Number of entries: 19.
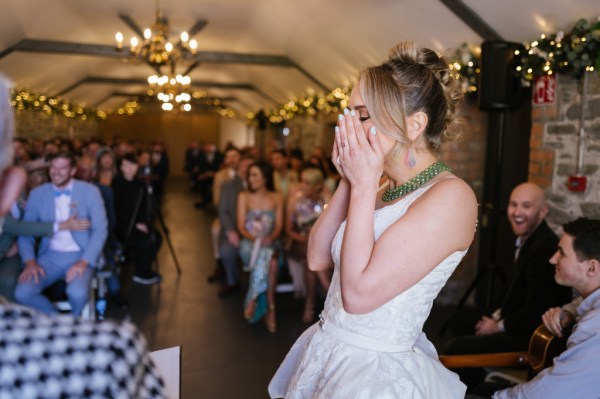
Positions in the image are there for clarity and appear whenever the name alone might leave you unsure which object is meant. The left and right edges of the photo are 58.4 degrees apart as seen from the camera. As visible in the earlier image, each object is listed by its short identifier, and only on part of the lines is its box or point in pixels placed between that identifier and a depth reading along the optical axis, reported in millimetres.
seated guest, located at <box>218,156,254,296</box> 5508
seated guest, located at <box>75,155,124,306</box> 4879
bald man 2934
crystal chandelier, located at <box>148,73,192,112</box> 8164
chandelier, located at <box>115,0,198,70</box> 7023
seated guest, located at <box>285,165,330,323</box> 4980
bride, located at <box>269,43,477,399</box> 1226
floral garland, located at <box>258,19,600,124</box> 3359
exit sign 3943
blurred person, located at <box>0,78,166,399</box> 696
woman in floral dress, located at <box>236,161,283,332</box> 4594
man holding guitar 1984
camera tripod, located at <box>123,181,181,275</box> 5414
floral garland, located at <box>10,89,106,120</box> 10150
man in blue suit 3779
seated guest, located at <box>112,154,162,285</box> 5445
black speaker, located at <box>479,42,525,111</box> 4078
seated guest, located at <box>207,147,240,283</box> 6160
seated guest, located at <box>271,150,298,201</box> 6709
